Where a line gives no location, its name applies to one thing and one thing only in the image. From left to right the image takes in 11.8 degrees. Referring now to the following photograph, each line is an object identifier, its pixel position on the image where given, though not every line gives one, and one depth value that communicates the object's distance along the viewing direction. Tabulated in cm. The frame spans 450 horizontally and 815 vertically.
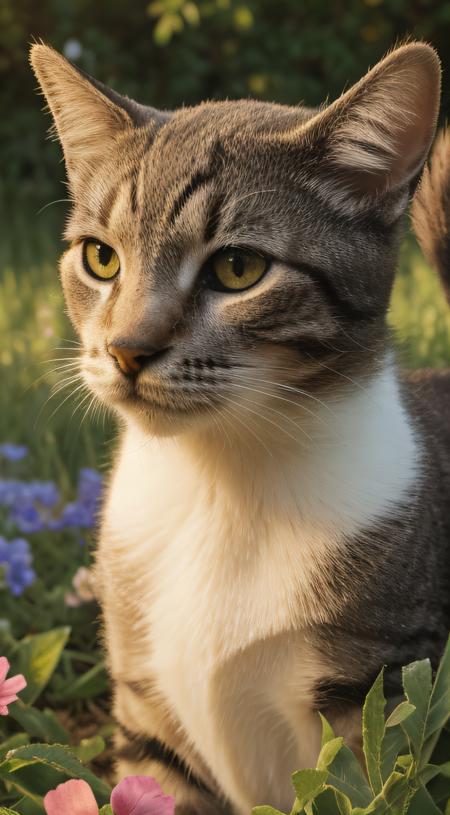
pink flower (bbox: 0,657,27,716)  73
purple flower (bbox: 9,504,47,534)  97
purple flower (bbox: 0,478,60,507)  98
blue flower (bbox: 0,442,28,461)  103
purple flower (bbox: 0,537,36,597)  93
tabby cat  76
